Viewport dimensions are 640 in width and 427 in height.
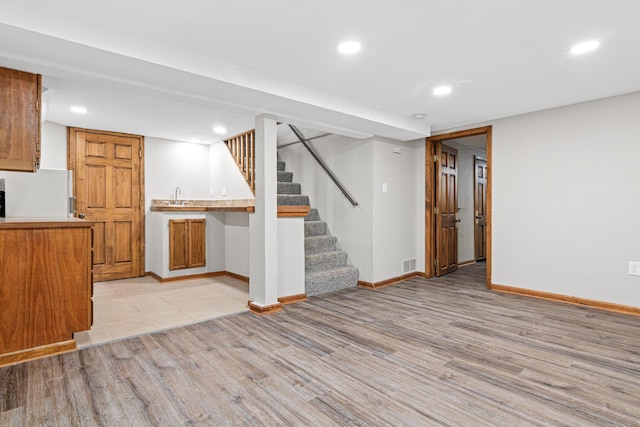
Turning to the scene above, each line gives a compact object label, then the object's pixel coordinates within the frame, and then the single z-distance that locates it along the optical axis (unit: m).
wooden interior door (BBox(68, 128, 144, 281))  4.82
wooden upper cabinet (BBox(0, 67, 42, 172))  2.49
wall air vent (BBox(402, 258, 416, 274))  5.02
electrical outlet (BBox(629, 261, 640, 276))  3.35
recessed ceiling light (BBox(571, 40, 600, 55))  2.33
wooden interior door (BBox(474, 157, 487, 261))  6.58
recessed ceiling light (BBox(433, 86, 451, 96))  3.19
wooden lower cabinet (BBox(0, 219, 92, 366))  2.32
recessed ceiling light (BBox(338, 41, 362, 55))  2.32
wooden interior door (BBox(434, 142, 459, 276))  5.12
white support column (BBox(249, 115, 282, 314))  3.48
